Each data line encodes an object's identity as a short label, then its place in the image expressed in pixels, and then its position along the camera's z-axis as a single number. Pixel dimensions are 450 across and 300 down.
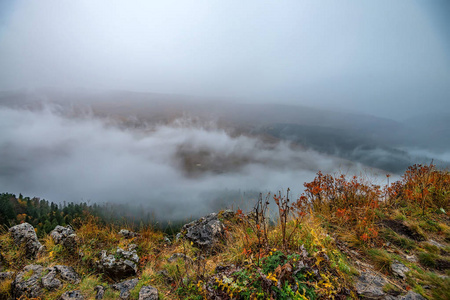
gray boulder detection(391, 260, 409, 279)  3.68
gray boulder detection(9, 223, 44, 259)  6.88
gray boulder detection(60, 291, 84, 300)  4.62
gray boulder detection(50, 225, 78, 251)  6.84
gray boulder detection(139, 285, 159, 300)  4.29
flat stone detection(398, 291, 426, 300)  3.17
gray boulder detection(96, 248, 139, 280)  6.12
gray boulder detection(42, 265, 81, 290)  5.07
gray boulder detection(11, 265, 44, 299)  4.87
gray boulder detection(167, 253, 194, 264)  6.09
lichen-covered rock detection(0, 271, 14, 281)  5.51
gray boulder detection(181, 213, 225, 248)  7.23
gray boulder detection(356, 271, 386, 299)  3.31
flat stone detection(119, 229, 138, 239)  8.80
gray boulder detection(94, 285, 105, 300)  4.73
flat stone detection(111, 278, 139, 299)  4.63
